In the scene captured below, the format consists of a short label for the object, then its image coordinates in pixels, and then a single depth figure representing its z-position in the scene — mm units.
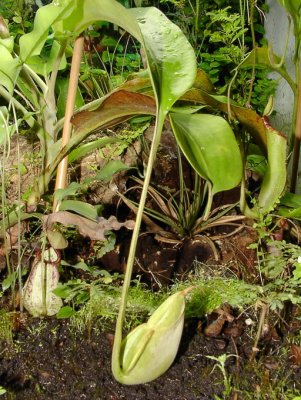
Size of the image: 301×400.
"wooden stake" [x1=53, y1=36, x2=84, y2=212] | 1017
